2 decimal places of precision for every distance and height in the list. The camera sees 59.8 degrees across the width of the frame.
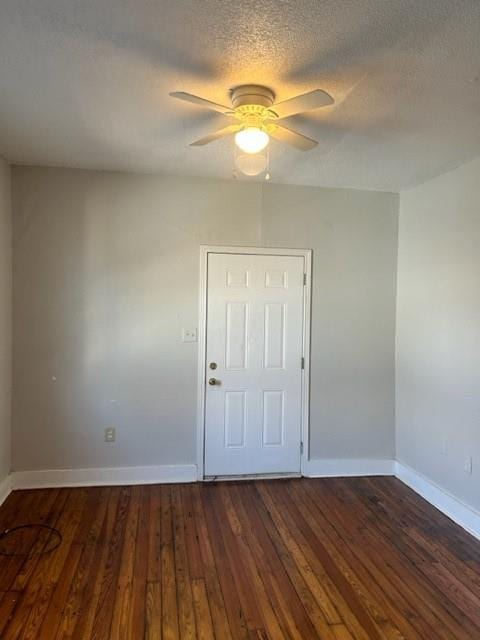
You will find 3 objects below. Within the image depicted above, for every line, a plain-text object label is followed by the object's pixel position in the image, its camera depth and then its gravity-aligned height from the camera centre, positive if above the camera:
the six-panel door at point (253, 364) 3.57 -0.42
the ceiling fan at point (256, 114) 1.89 +0.95
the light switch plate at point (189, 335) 3.52 -0.18
